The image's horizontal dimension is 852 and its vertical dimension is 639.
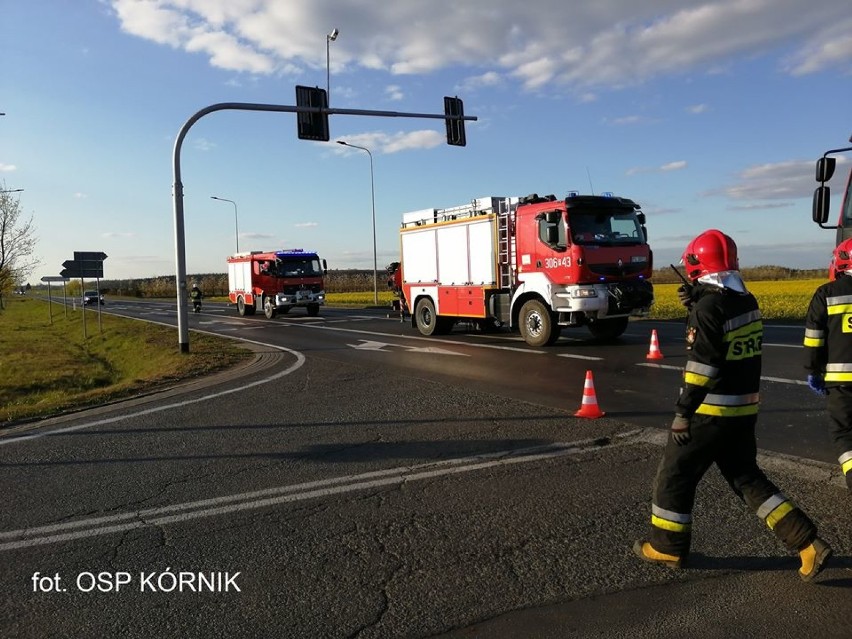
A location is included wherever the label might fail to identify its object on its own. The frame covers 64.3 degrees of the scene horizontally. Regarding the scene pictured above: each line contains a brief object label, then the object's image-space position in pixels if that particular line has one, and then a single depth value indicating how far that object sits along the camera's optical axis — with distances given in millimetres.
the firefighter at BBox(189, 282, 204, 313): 37594
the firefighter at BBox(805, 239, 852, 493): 3949
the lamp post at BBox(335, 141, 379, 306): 37697
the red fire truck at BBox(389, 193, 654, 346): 13375
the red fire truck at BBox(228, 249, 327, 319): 28922
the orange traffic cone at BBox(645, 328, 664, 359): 11730
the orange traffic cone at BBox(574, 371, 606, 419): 7148
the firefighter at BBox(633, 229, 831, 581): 3375
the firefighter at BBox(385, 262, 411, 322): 19355
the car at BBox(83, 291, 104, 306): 70356
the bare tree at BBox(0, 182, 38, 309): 33641
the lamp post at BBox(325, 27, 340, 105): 18516
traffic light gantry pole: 14516
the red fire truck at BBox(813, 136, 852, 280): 8742
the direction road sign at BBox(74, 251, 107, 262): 23500
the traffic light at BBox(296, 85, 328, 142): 16812
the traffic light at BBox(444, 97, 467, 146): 18578
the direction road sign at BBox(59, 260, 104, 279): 23406
